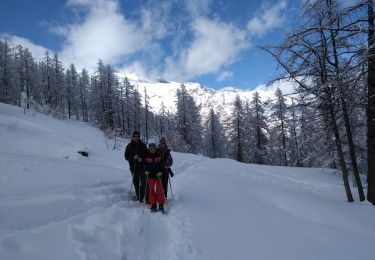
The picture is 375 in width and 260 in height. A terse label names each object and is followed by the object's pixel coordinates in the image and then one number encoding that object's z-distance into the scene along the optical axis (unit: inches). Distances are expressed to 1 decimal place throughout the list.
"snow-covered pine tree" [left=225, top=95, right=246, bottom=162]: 1716.3
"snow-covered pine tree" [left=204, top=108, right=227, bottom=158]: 2132.9
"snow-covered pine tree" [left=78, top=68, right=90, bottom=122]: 2800.7
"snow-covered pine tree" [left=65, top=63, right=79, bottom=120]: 2529.5
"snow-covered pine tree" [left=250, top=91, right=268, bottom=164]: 1628.3
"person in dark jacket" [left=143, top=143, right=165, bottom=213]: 314.7
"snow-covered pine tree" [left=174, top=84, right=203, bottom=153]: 1931.6
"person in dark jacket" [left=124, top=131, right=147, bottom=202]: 350.0
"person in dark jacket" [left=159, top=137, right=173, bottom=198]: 376.5
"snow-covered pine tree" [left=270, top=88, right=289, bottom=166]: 1561.3
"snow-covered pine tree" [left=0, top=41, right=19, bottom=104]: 1739.7
